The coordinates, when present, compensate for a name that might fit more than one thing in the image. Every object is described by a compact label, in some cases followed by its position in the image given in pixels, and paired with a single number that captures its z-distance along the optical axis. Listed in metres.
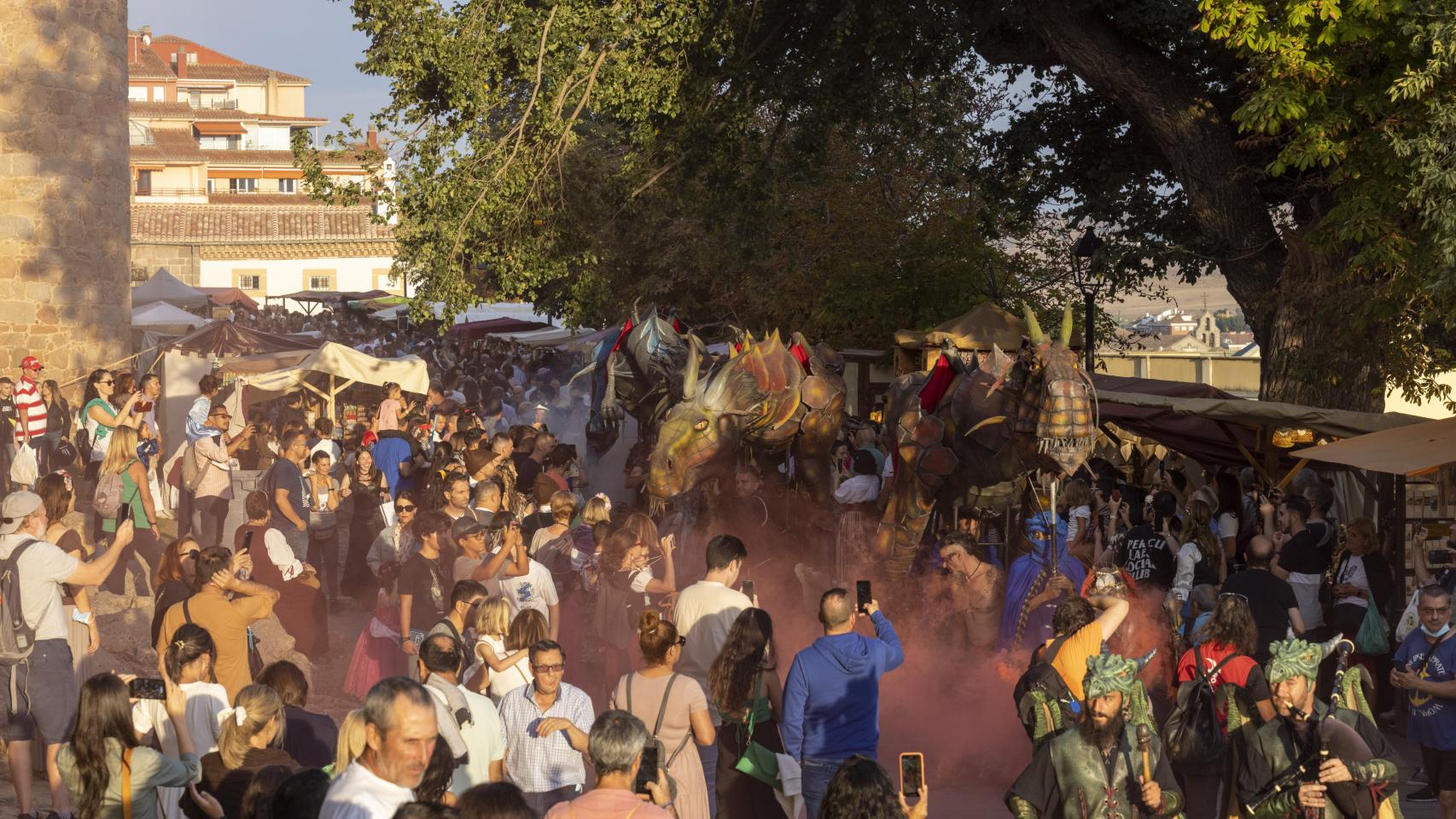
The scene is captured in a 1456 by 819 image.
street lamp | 18.80
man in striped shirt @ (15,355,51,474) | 18.77
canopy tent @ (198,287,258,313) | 56.84
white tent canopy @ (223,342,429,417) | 22.44
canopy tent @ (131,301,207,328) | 34.06
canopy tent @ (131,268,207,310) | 38.78
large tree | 15.09
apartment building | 77.81
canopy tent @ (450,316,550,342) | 42.34
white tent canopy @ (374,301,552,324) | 44.28
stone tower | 26.86
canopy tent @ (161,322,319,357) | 30.05
